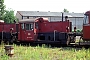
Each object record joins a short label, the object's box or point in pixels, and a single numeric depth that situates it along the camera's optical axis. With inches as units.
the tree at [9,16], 2545.3
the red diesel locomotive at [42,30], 900.0
